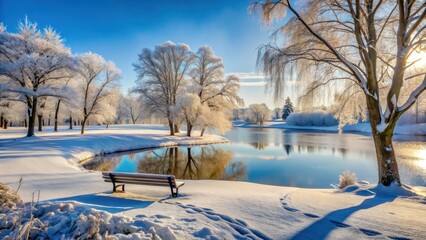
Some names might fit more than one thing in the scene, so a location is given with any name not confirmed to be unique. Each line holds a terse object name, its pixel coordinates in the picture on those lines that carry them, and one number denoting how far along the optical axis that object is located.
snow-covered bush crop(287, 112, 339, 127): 62.50
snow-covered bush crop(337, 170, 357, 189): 7.46
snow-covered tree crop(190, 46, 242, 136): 25.28
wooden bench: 5.42
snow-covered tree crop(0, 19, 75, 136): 15.57
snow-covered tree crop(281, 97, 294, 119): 79.12
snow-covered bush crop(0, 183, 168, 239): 2.86
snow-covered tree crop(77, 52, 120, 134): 23.57
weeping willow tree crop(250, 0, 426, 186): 6.29
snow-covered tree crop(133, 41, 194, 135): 26.00
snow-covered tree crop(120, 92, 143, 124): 57.26
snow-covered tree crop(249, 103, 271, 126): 75.88
